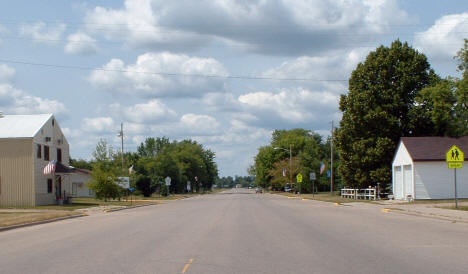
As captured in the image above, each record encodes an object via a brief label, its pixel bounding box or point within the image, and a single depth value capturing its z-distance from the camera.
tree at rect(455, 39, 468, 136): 45.44
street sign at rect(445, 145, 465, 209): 27.73
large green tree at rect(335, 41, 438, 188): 49.03
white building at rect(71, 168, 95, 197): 73.81
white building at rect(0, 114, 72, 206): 41.34
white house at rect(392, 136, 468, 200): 40.47
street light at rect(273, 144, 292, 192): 87.54
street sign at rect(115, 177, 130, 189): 46.91
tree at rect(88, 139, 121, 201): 46.94
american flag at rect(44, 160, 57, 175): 41.25
